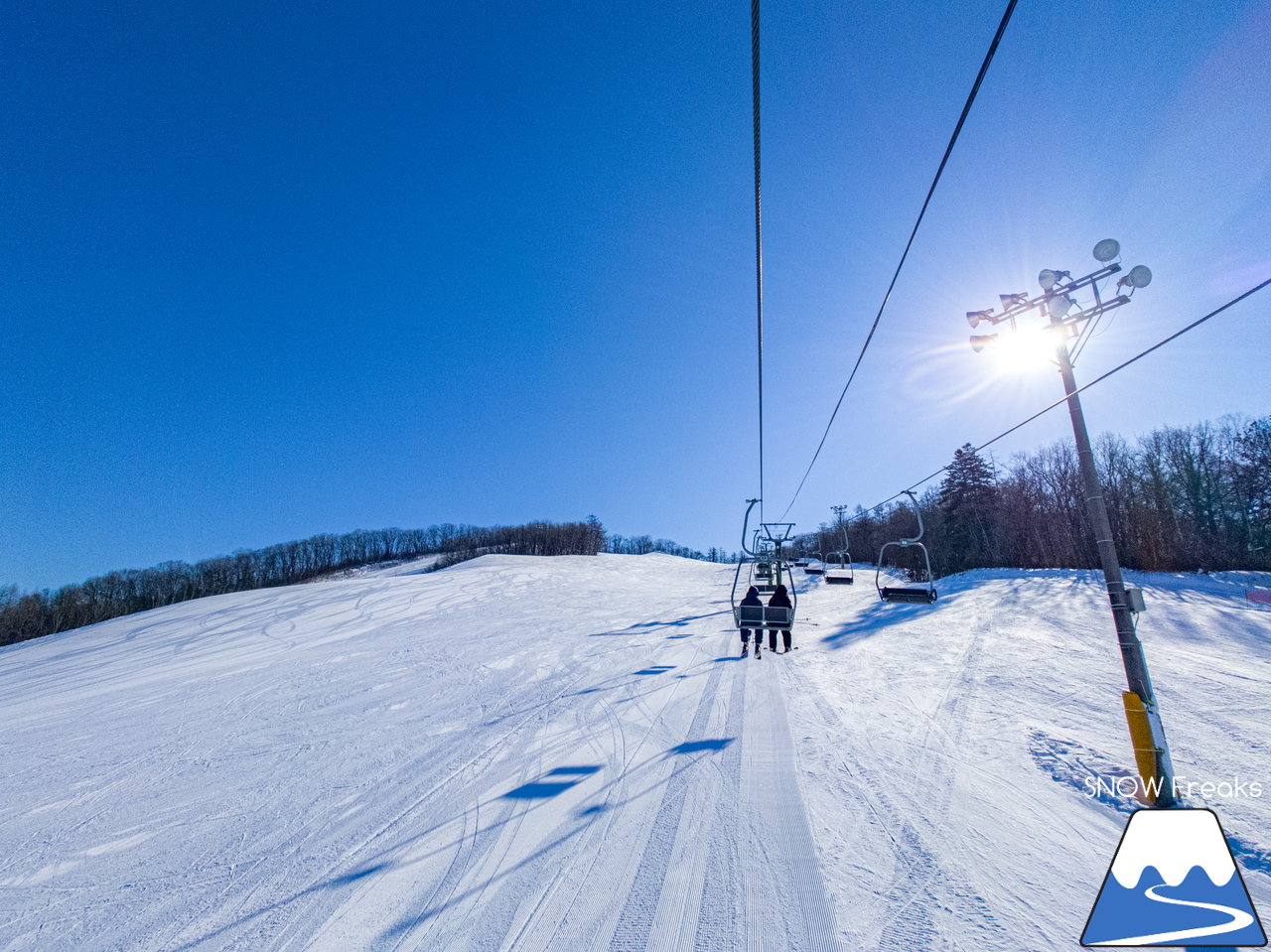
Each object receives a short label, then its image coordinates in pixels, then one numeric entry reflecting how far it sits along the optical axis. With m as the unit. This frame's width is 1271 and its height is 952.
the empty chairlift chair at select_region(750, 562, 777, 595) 13.21
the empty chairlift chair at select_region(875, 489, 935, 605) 13.24
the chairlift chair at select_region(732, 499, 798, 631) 10.27
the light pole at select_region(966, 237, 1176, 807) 4.63
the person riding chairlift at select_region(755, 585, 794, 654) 10.54
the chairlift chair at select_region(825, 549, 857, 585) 18.98
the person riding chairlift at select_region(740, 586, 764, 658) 10.80
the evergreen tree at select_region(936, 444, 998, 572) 35.62
